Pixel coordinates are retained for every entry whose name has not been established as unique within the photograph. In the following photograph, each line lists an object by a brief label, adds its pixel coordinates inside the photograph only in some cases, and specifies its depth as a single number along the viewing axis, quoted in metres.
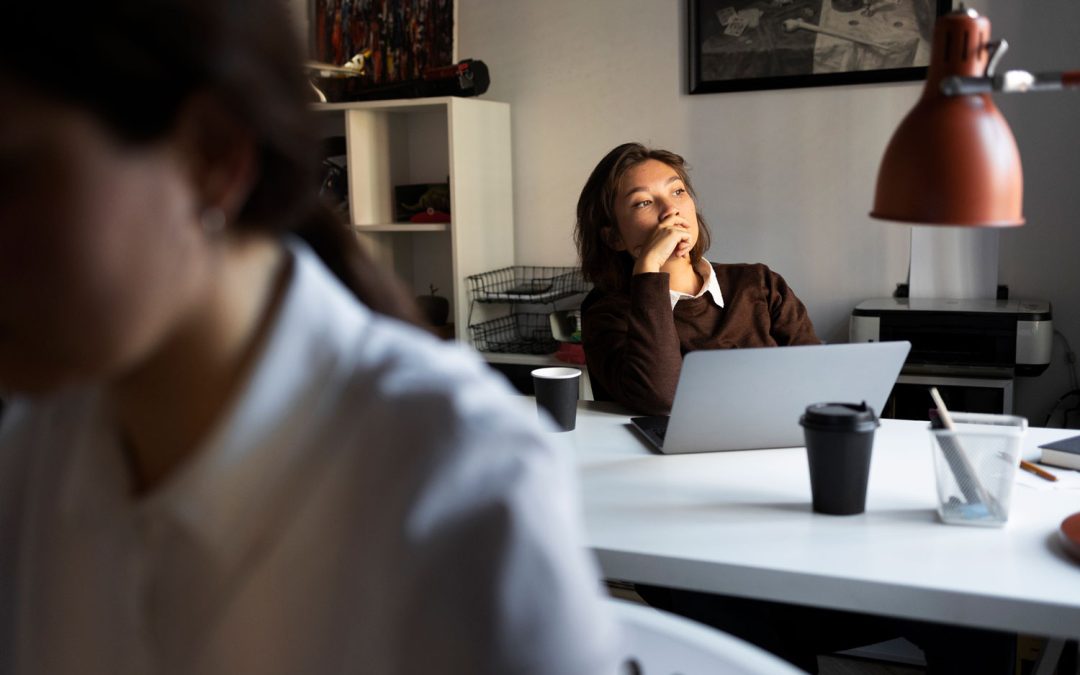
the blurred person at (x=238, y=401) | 0.49
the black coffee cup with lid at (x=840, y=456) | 1.27
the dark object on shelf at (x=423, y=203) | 3.50
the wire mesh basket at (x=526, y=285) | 3.38
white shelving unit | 3.38
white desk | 1.06
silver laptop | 1.46
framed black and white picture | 3.05
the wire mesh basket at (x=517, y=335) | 3.37
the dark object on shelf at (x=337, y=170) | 3.58
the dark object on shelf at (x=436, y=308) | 3.52
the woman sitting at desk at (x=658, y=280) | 2.11
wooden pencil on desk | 1.43
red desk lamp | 1.15
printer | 2.75
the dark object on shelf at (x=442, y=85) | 3.38
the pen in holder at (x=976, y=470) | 1.24
